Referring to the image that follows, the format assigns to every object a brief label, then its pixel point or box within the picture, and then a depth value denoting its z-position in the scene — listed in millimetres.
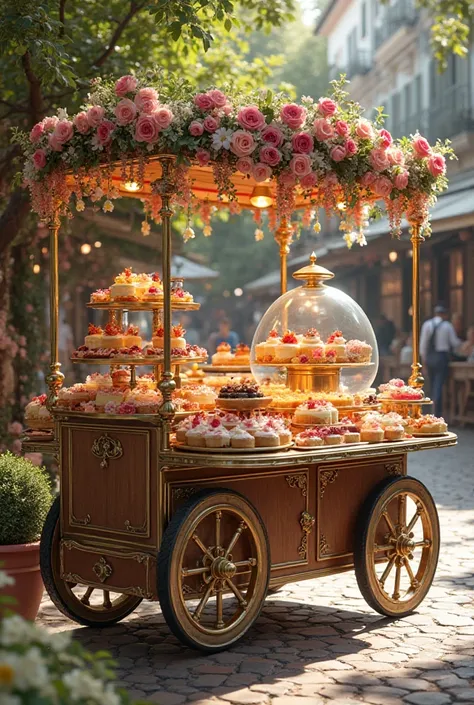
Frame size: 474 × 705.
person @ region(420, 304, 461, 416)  20344
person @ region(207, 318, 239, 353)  20062
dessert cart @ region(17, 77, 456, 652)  6578
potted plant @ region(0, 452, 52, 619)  7082
